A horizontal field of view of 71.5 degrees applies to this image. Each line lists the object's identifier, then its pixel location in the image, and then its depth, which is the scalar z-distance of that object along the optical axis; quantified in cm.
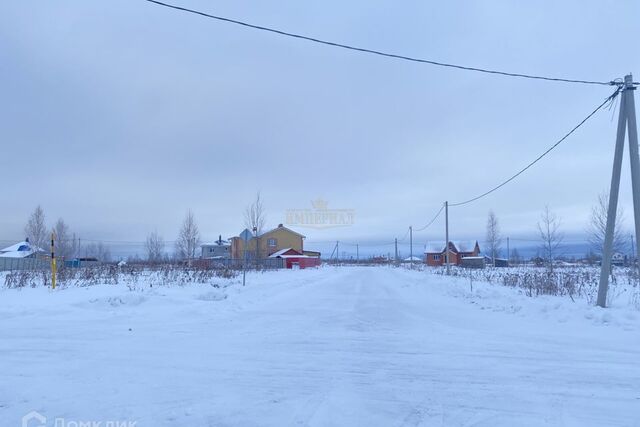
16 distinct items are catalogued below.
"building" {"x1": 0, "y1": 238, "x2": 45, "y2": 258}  6504
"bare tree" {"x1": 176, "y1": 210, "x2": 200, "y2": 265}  6097
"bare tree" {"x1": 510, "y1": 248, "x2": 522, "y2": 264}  11797
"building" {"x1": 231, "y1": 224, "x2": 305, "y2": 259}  7975
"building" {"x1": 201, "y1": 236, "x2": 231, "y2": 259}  9769
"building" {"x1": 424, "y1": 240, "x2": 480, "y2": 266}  9494
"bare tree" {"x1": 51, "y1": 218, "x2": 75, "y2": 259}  6723
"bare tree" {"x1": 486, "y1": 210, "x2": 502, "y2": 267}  7038
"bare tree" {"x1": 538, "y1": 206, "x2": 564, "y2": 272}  4019
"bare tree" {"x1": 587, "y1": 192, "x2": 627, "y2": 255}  3125
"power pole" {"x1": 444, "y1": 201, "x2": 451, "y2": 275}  4188
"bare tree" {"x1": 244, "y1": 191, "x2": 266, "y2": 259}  4231
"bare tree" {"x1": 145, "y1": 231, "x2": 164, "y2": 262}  9475
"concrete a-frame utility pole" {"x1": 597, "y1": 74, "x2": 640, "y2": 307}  1171
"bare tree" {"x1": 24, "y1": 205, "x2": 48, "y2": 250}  6981
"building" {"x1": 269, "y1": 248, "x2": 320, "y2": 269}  6425
